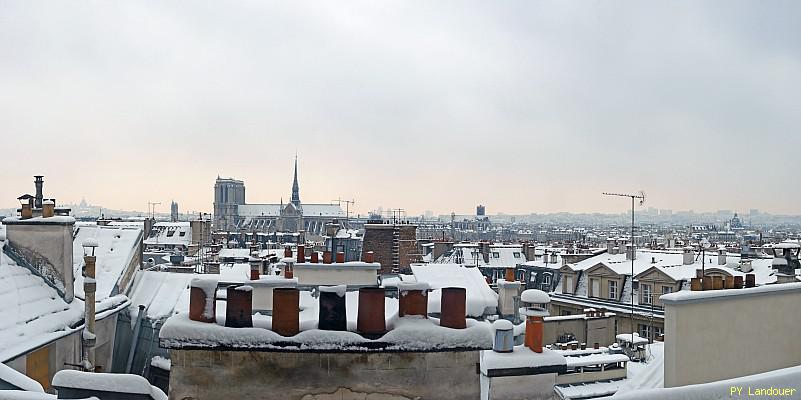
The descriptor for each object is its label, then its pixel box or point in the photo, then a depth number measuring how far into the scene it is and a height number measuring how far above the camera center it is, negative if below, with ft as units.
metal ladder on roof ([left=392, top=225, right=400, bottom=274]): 76.02 -4.69
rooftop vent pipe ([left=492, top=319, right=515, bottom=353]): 20.38 -3.89
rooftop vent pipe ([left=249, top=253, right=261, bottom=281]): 47.60 -5.47
